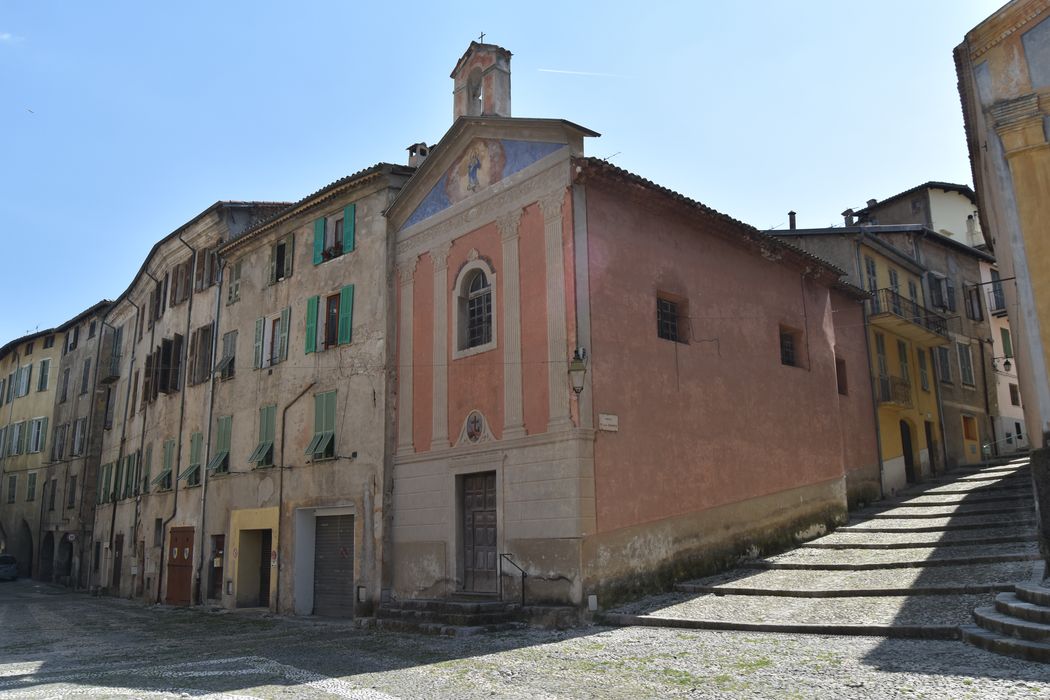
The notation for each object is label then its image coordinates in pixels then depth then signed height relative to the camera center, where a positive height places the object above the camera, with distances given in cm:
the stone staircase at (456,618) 1274 -127
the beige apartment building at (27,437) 4075 +548
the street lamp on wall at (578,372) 1319 +256
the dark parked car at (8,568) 3884 -101
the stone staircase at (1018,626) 763 -97
